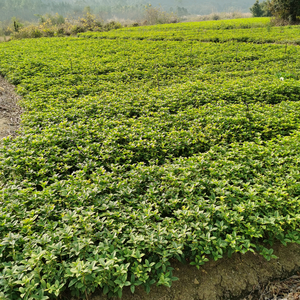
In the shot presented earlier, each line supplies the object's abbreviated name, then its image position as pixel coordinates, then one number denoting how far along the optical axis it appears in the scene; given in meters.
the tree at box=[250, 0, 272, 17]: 39.84
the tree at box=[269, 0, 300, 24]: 23.36
